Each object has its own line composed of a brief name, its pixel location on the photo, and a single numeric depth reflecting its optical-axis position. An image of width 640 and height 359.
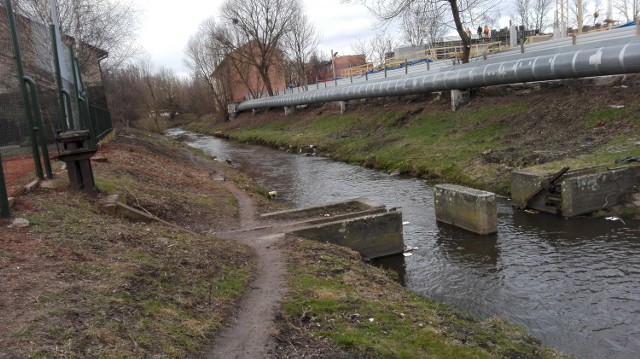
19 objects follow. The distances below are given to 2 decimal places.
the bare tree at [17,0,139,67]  22.55
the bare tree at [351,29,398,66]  84.30
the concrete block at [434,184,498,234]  12.93
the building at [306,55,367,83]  84.69
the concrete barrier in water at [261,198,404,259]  11.65
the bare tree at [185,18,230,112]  71.50
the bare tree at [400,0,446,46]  29.59
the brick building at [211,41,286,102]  63.29
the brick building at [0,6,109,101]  11.18
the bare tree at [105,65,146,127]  47.09
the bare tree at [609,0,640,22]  55.64
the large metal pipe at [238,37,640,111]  18.13
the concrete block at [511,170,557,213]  14.57
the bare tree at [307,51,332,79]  84.56
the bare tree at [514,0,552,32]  66.94
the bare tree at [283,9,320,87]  62.61
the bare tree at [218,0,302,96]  58.19
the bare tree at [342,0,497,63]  29.08
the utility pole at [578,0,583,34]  35.56
